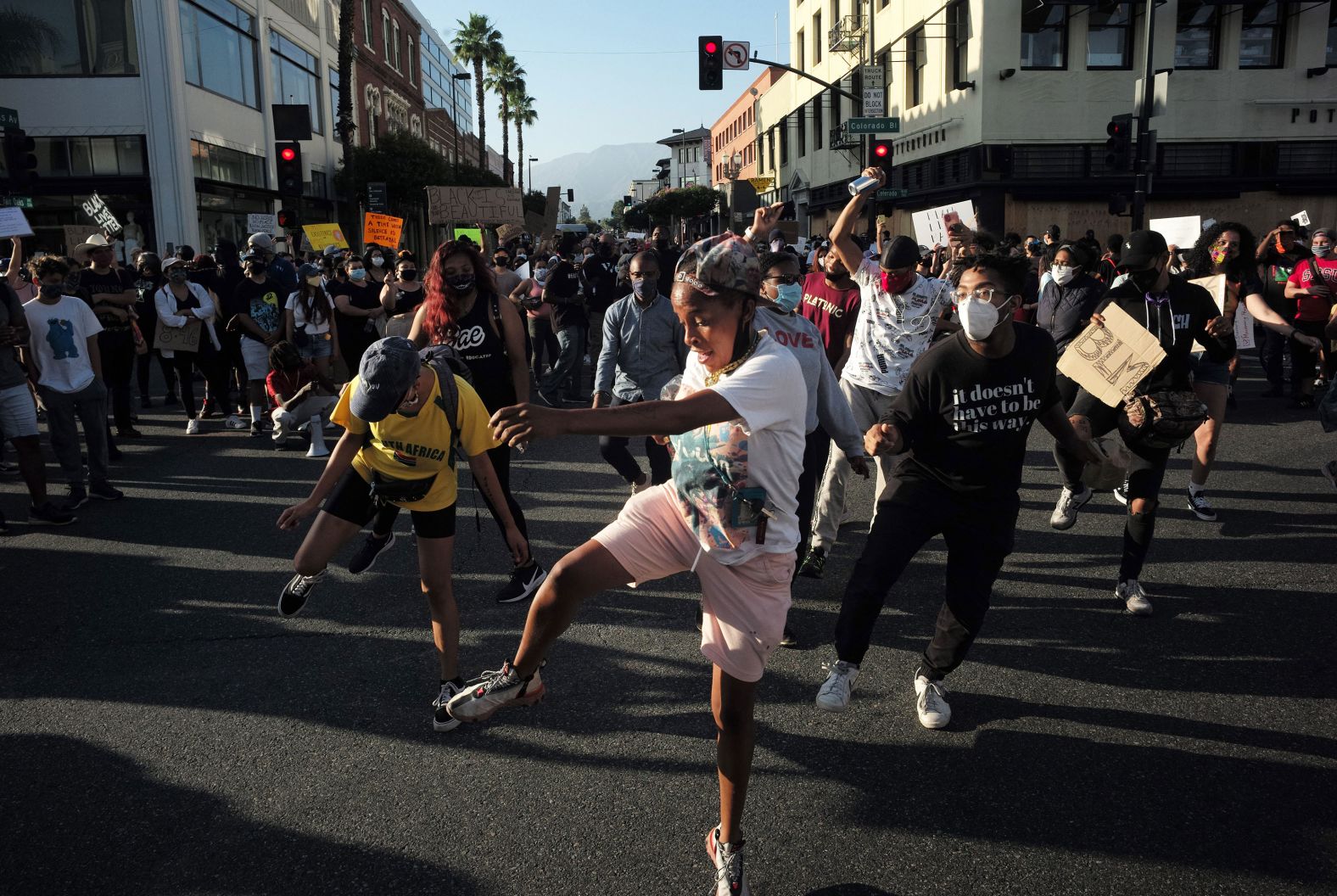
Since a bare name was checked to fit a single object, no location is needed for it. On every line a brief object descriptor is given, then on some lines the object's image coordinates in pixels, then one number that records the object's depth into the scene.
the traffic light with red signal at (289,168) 19.81
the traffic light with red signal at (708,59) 20.52
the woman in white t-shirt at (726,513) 2.74
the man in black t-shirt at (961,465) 3.88
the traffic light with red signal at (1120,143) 17.56
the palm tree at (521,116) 82.12
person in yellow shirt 4.03
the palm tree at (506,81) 73.06
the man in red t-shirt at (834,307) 6.70
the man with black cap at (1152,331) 5.21
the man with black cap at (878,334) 5.89
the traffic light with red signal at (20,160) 13.59
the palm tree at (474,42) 65.00
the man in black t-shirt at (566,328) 12.83
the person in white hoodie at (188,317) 11.27
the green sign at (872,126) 18.66
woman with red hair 5.46
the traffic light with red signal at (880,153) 19.30
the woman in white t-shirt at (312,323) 10.20
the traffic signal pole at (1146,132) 16.83
